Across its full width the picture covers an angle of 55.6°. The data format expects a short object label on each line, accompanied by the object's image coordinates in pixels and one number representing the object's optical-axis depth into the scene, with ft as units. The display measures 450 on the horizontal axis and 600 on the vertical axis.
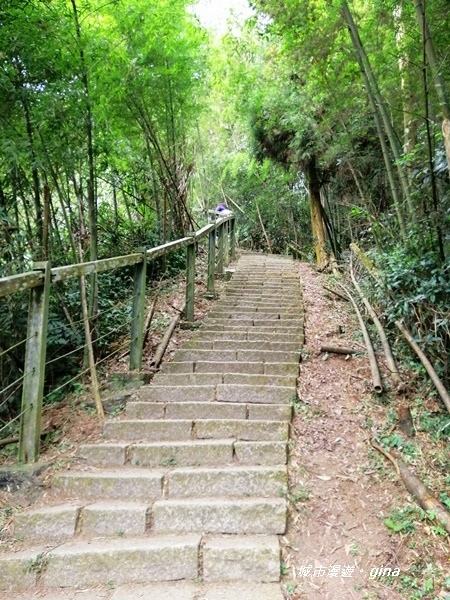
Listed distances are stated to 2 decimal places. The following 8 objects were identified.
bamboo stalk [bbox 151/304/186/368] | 13.64
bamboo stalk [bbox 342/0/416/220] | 14.43
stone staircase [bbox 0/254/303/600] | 6.96
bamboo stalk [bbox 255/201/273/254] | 48.02
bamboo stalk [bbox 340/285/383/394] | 11.27
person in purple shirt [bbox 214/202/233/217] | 29.78
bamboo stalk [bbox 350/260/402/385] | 11.80
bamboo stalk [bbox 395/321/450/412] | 9.93
